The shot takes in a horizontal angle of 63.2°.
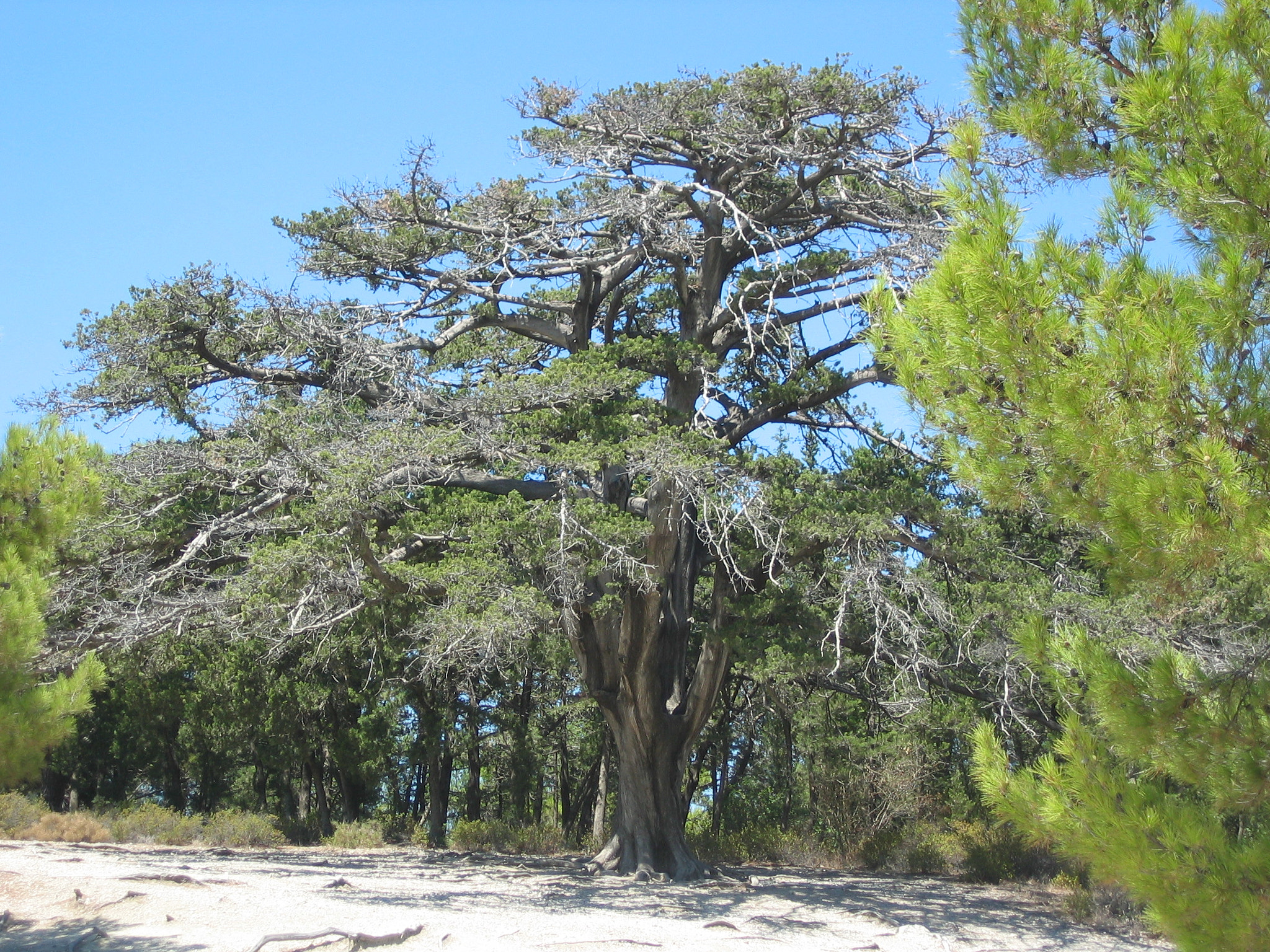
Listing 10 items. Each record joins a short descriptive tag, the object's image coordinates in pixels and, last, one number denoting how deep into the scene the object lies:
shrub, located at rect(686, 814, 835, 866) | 16.69
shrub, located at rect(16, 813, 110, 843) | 14.79
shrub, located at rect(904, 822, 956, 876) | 15.51
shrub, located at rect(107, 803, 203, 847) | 16.09
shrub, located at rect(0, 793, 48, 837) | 14.73
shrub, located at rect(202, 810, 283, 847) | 16.59
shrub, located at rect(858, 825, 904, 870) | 16.02
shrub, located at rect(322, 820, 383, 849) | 17.36
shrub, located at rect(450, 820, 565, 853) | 17.27
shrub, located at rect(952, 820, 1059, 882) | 14.62
